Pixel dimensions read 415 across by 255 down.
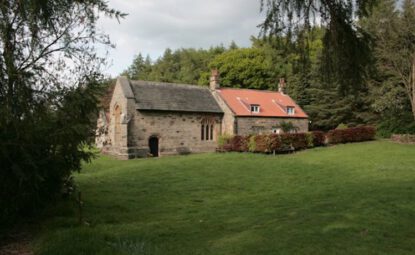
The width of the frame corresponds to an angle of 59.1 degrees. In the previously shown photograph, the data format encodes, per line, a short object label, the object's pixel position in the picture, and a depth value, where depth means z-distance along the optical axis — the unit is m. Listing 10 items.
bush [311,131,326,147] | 29.32
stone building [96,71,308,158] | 29.58
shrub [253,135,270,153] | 26.36
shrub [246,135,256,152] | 27.01
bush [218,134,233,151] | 29.48
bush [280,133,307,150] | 27.09
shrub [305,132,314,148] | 28.62
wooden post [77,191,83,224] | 8.31
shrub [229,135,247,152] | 27.97
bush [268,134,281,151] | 26.34
